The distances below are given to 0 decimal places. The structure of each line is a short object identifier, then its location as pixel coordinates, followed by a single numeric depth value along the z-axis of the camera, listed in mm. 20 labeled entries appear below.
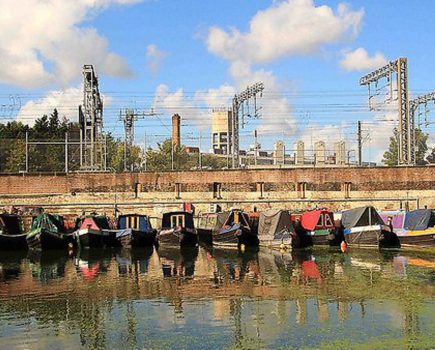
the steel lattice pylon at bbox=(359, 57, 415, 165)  39344
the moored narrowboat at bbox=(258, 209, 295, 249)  30177
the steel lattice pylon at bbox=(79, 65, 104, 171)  42688
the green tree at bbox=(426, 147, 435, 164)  55406
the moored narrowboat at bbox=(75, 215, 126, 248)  31281
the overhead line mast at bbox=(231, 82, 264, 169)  43044
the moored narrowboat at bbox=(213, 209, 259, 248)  31234
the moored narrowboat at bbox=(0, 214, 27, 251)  31266
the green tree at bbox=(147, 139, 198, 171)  49344
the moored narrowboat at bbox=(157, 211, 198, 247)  31984
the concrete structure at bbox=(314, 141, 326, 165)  43047
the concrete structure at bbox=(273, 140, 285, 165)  42844
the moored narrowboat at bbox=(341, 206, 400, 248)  29094
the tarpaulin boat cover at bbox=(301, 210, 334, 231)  31203
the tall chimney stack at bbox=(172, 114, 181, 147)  72625
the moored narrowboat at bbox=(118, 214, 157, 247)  32328
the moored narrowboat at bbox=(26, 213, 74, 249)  30797
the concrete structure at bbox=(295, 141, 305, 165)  43062
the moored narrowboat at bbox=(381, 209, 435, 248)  27922
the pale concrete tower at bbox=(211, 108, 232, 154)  82125
